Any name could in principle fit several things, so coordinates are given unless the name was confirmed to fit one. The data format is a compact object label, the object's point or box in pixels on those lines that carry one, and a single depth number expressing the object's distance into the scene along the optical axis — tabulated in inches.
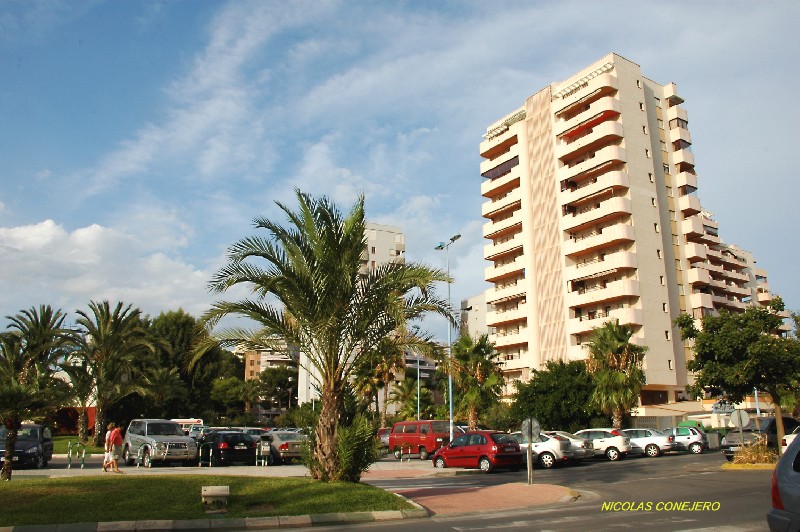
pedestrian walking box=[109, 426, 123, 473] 840.9
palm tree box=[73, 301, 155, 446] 1676.9
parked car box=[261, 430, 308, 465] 1116.5
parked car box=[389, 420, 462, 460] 1272.1
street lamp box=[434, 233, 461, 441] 1384.1
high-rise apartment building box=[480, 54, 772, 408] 2164.1
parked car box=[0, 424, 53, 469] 952.3
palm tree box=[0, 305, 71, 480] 644.1
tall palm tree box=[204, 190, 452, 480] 601.3
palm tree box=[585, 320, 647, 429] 1544.0
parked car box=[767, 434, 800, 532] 254.2
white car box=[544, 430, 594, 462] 1112.8
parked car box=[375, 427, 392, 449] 1467.8
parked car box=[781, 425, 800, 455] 933.3
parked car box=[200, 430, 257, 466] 1066.6
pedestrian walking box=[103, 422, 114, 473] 848.3
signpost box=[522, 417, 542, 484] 722.8
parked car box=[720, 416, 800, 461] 1024.9
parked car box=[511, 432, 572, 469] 1063.0
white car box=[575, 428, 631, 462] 1246.9
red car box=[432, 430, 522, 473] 952.3
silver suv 1006.2
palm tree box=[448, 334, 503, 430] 1697.8
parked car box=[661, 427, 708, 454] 1429.6
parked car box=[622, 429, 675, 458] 1322.6
